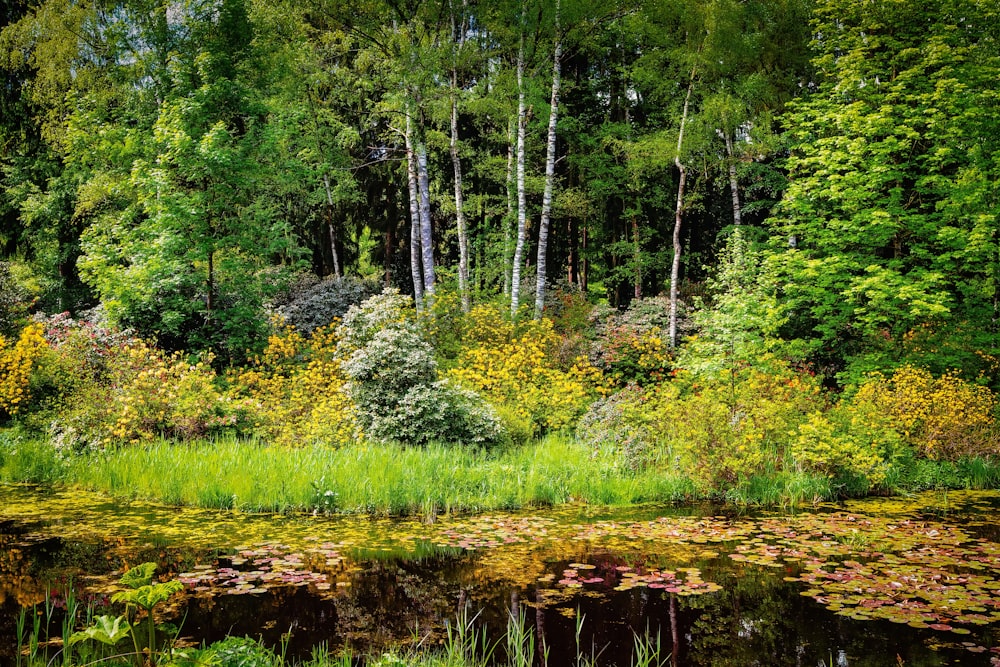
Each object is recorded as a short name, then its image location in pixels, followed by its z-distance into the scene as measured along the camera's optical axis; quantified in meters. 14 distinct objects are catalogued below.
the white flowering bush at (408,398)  9.78
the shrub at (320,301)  16.70
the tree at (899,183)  11.82
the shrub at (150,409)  9.80
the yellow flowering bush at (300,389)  10.42
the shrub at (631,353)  14.26
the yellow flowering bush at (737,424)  8.52
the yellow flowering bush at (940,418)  9.50
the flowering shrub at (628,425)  9.38
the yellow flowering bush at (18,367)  11.16
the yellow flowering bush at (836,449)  8.46
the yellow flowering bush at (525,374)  11.81
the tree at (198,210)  13.12
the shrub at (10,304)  13.12
